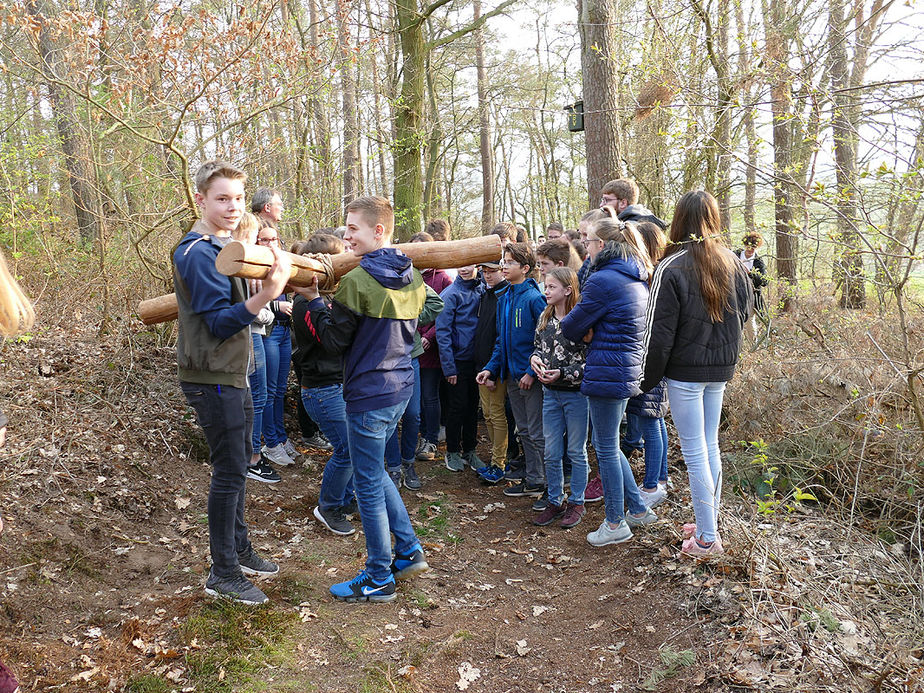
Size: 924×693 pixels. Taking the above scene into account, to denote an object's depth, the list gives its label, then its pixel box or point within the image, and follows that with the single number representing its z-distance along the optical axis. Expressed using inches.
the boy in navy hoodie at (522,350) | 224.2
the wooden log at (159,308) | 167.5
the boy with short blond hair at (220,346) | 134.3
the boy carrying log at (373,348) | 147.5
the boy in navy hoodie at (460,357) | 249.3
